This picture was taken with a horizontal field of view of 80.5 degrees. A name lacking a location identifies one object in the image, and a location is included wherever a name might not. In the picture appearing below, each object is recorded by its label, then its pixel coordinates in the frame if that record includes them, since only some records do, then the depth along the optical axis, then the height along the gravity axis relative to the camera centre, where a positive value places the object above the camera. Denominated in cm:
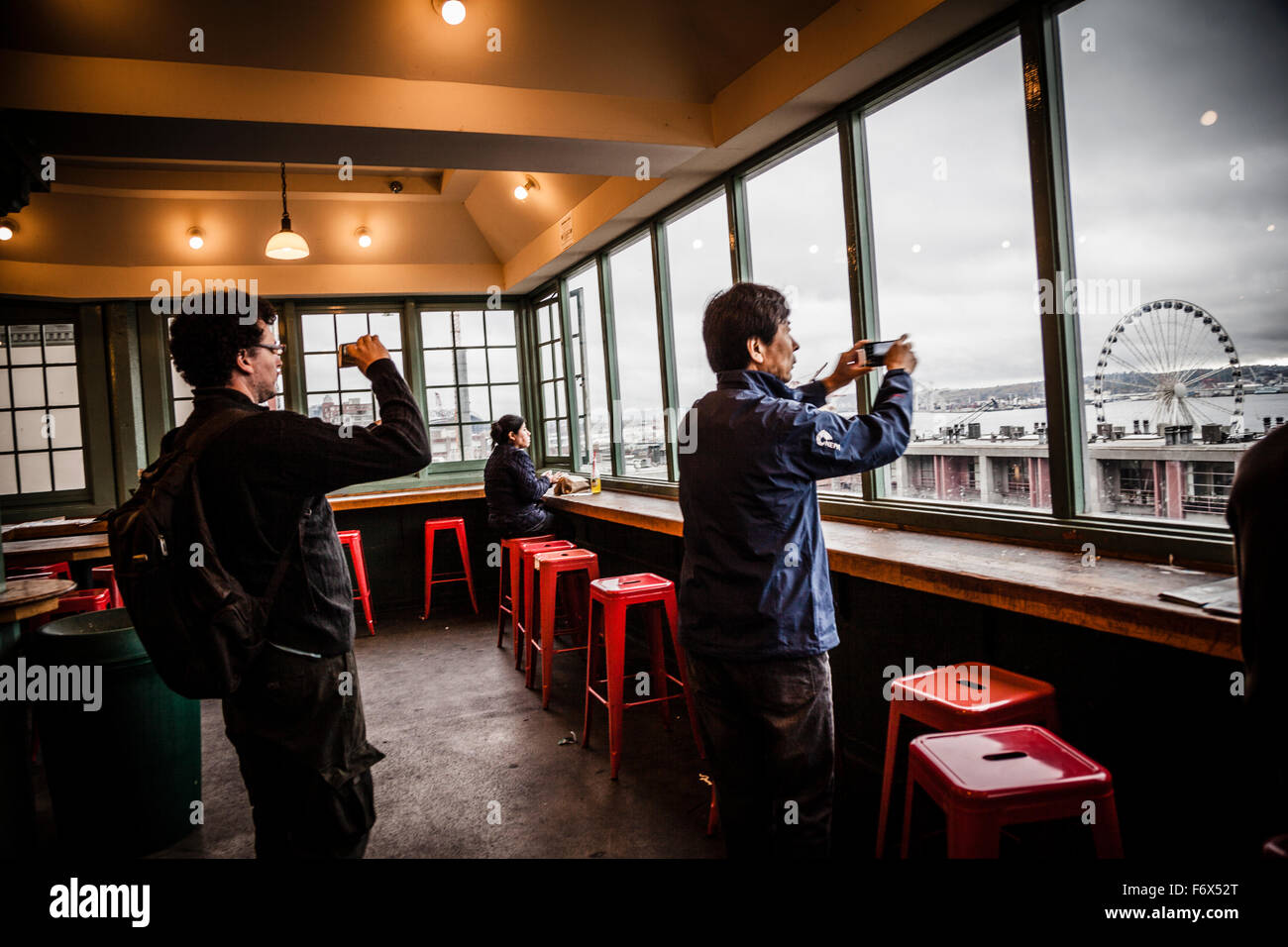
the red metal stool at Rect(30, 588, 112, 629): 390 -53
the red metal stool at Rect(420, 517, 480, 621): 604 -50
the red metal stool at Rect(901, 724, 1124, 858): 148 -69
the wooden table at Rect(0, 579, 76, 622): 252 -32
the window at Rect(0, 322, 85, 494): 593 +72
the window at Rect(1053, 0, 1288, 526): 183 +51
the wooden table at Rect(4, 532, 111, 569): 432 -28
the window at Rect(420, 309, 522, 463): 705 +91
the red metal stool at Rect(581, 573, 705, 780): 310 -69
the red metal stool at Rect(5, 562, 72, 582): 415 -39
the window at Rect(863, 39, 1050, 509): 249 +62
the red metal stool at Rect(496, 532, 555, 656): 493 -63
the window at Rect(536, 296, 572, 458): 672 +83
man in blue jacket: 170 -26
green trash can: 259 -86
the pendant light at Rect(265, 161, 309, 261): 484 +155
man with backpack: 157 -19
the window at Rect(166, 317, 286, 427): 637 +80
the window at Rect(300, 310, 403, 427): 674 +99
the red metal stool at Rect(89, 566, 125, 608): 427 -47
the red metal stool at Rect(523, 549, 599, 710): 385 -58
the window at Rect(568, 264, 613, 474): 586 +80
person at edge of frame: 89 -18
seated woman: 504 -9
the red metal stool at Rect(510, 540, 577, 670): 433 -62
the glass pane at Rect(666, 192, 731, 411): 418 +106
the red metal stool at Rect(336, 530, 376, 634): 558 -57
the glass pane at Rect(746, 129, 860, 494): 326 +94
